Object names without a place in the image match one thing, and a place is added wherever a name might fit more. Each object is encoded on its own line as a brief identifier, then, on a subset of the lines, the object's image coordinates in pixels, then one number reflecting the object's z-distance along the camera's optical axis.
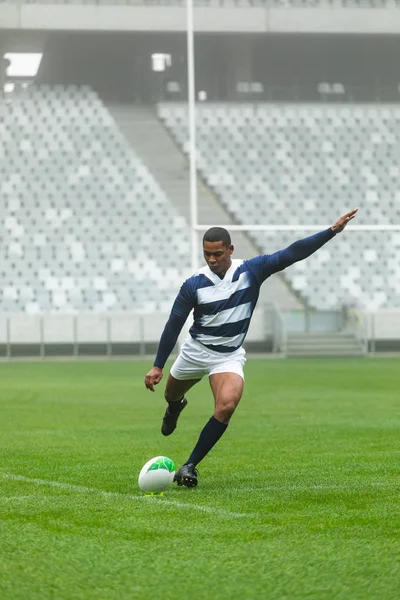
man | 10.25
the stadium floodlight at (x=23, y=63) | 47.18
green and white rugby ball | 9.58
